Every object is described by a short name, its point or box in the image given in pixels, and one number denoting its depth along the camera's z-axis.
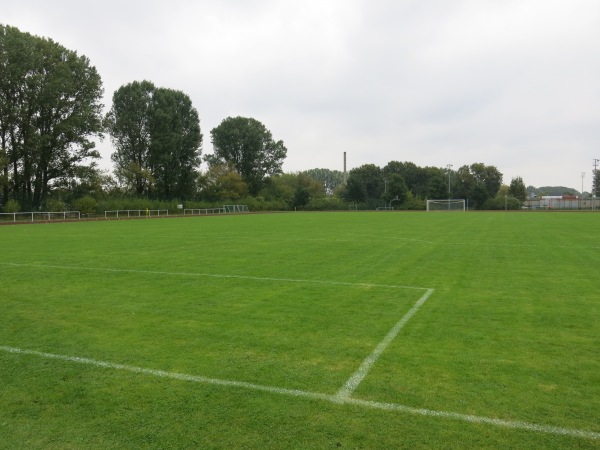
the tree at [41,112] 42.69
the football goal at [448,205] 78.00
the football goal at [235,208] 70.30
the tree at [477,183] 84.62
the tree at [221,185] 74.88
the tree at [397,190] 87.12
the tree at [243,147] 87.38
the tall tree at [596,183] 96.69
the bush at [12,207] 38.91
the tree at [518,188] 96.88
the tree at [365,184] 96.25
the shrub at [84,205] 45.38
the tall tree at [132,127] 61.47
